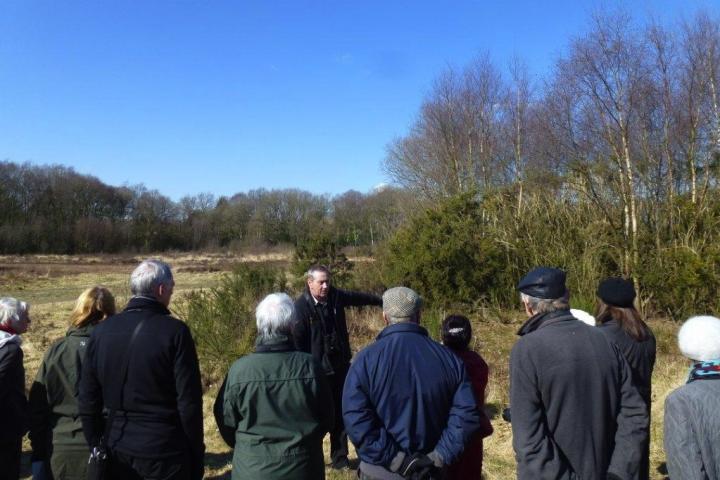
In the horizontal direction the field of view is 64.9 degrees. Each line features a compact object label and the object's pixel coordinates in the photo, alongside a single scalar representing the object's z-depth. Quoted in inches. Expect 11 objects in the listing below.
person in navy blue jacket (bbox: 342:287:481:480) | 103.7
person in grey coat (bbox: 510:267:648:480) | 102.3
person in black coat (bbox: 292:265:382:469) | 192.4
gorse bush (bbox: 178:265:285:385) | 329.1
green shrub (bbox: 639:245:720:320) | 371.2
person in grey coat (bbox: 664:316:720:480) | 93.0
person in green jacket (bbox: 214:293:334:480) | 111.6
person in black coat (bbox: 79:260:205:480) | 113.3
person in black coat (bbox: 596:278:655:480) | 131.2
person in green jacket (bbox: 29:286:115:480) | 131.8
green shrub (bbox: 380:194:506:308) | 422.0
